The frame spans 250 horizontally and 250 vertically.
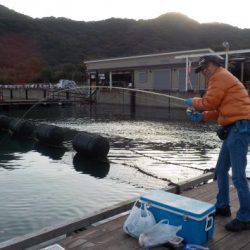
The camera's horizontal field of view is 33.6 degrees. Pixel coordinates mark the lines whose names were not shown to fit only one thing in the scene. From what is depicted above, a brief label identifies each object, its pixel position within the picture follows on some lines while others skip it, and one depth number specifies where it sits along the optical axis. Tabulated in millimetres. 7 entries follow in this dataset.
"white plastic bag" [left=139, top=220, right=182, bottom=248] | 4359
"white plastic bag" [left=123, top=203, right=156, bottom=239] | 4621
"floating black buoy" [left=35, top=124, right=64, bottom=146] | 18000
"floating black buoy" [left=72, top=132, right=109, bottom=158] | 14516
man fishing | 4730
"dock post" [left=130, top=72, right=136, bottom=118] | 44203
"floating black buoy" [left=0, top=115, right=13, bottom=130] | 23534
